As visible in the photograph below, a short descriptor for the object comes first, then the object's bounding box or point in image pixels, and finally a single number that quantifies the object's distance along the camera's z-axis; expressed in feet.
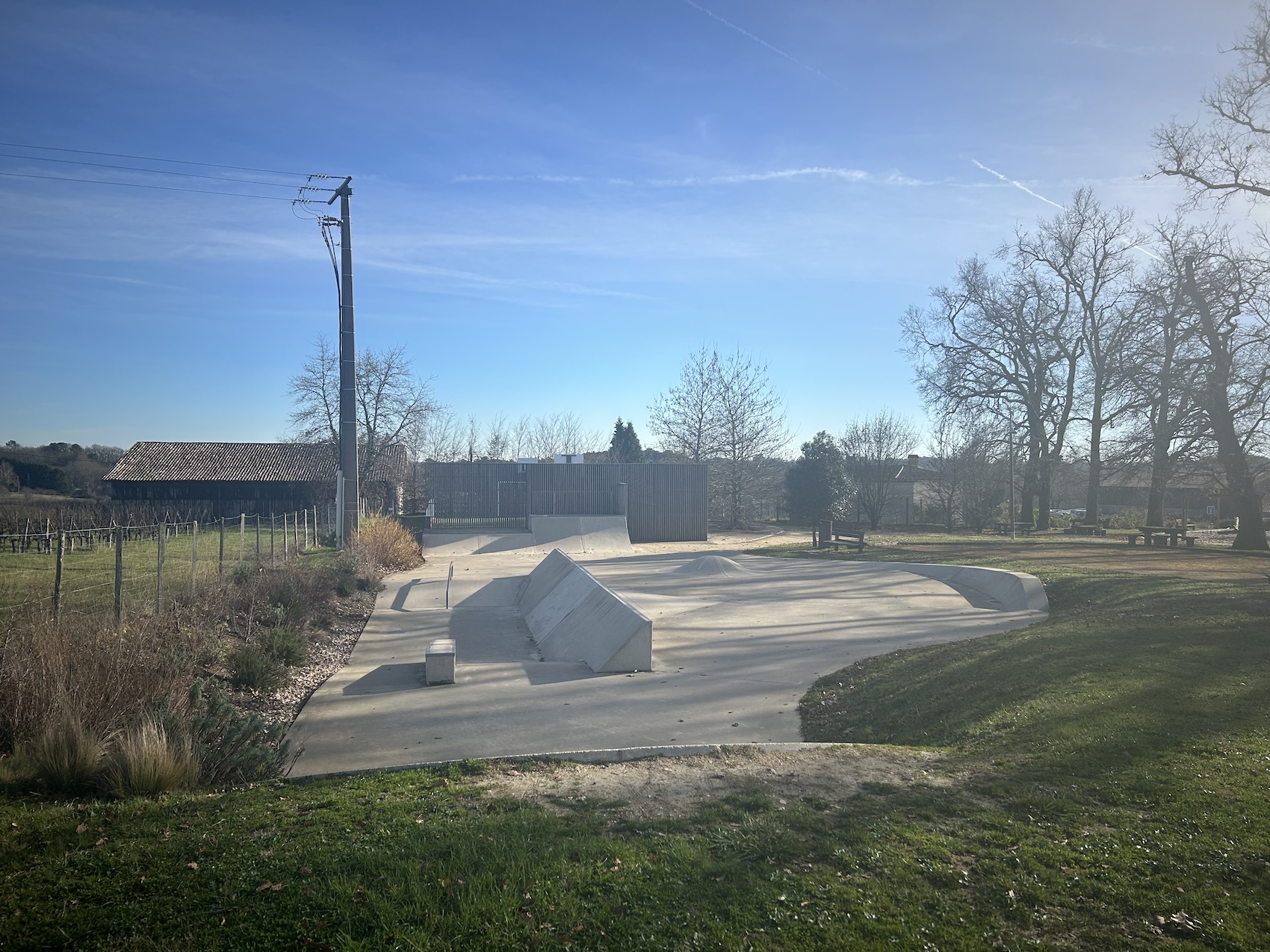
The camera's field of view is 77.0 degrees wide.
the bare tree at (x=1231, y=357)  56.34
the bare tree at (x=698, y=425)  144.15
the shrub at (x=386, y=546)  66.64
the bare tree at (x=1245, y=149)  53.11
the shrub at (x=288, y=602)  37.86
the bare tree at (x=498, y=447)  208.23
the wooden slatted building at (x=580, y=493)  111.55
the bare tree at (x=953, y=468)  127.03
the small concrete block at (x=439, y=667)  31.22
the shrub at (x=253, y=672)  28.32
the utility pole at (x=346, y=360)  63.62
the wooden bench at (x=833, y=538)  81.83
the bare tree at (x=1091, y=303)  112.88
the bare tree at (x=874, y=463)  140.05
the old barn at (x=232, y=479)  137.39
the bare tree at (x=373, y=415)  127.44
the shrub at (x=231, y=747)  18.17
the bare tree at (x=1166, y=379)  61.46
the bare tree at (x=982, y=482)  125.80
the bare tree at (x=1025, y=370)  121.80
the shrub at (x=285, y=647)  31.83
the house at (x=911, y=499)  150.10
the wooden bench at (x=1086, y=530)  107.55
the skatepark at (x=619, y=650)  23.97
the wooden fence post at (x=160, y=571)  30.25
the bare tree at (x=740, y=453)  140.26
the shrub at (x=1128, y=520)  141.38
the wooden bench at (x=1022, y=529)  119.09
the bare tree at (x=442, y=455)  177.85
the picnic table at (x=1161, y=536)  81.87
